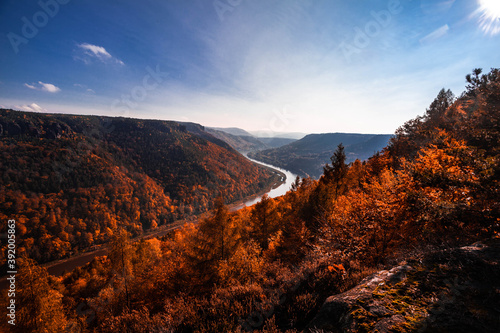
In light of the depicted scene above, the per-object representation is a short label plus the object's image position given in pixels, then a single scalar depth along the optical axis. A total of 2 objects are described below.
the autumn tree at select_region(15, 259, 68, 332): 13.22
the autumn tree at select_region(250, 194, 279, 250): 22.55
